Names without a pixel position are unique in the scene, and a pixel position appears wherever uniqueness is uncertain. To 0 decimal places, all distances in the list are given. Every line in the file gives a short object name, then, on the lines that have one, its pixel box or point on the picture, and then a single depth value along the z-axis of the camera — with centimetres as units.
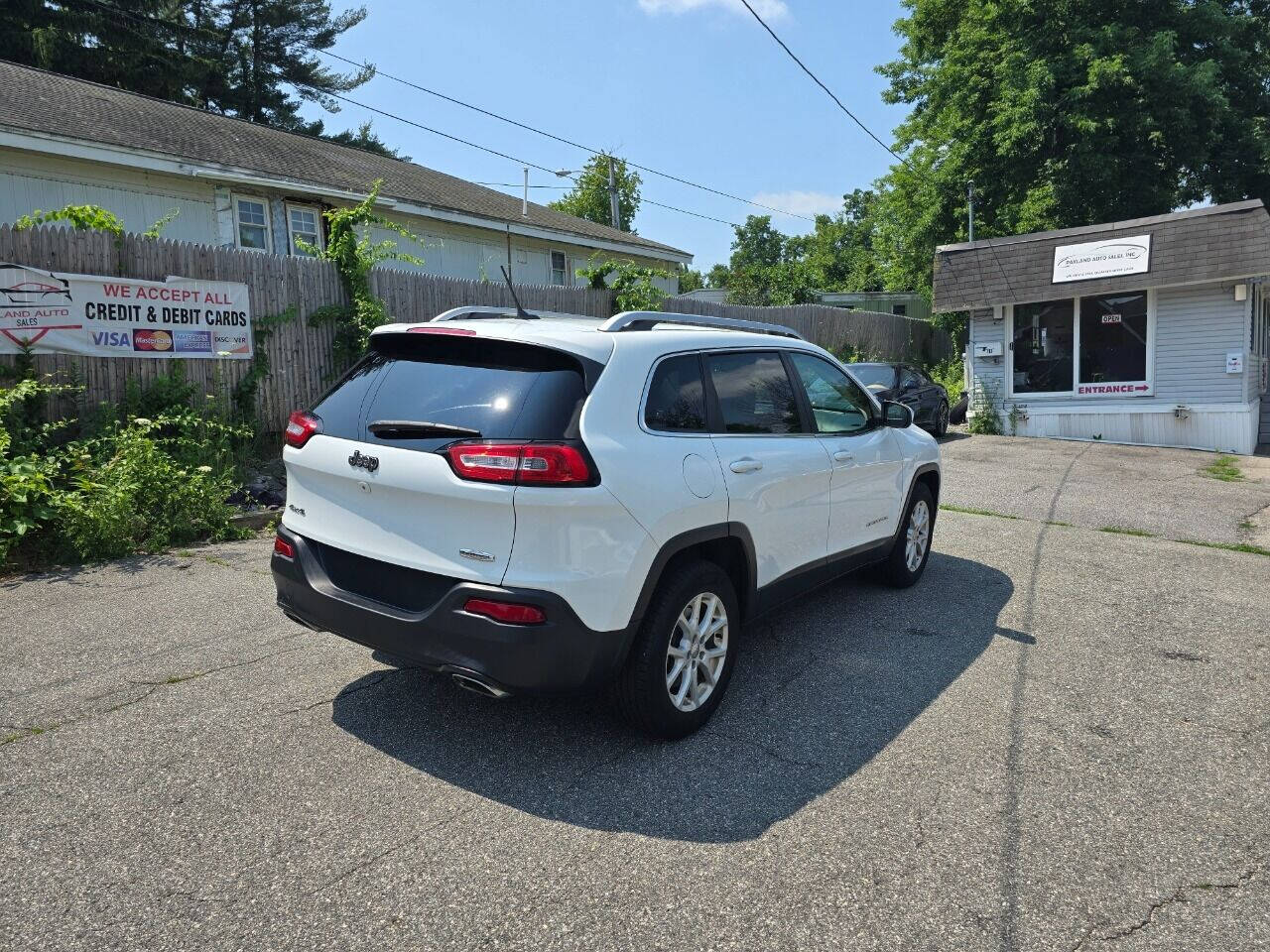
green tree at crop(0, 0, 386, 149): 2322
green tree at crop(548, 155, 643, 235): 4655
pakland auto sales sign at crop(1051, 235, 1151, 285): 1532
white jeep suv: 304
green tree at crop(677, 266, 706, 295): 6079
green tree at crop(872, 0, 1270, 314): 2138
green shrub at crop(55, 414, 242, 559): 612
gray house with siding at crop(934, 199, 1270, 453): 1475
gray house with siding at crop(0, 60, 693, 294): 1200
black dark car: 1497
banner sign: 708
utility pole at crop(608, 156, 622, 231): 3672
